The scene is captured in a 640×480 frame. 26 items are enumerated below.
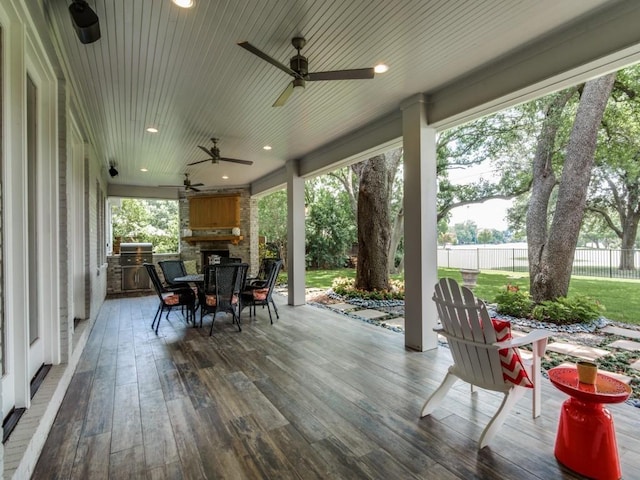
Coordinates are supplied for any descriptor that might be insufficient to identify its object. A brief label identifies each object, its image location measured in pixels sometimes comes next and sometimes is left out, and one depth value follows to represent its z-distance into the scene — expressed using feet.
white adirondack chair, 6.80
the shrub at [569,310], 16.10
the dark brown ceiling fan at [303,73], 8.57
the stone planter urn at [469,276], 25.08
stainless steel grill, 26.94
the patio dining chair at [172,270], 20.34
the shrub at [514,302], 17.58
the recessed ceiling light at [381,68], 10.12
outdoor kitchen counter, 26.84
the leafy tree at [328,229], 45.59
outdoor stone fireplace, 30.37
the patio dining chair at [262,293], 17.15
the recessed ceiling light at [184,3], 7.17
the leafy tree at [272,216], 45.24
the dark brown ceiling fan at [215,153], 16.89
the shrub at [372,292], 22.76
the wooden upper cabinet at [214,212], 29.91
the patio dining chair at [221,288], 15.10
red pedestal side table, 5.67
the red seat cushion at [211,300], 15.40
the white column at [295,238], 21.30
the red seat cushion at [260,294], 17.15
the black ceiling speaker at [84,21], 6.42
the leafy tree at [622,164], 20.47
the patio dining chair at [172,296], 15.71
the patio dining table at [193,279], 16.92
